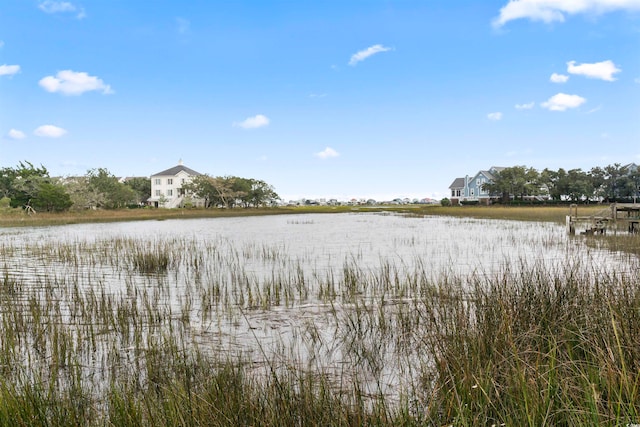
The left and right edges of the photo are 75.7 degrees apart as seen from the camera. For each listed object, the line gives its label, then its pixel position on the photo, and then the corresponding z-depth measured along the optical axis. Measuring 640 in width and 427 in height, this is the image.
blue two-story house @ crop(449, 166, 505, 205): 94.50
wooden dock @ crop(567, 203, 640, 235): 26.41
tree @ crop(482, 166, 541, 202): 82.88
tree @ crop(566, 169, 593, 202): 79.88
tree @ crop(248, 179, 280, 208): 87.81
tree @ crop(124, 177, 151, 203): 101.38
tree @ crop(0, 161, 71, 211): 56.94
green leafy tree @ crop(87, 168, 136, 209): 71.69
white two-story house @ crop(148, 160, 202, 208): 89.00
